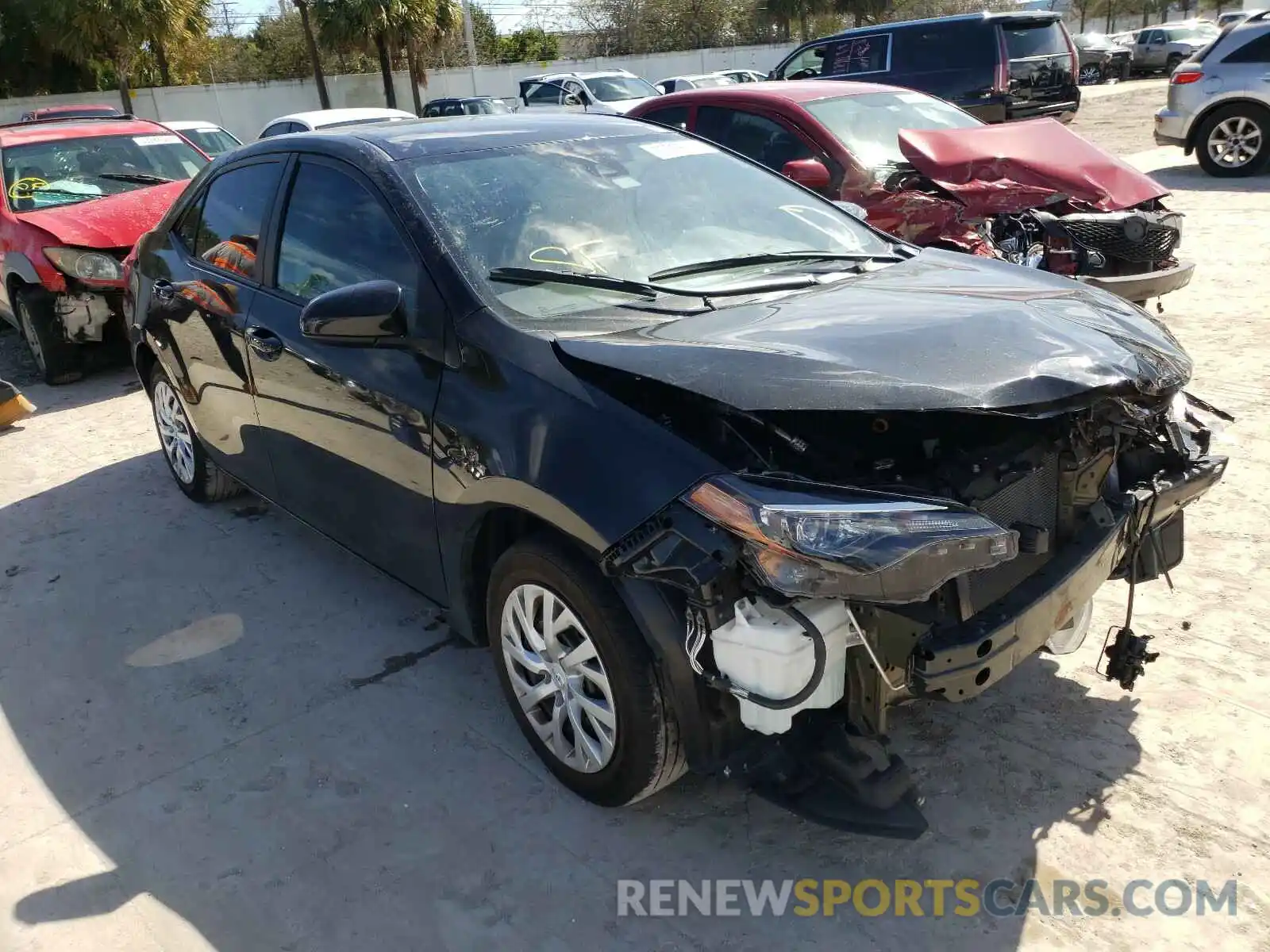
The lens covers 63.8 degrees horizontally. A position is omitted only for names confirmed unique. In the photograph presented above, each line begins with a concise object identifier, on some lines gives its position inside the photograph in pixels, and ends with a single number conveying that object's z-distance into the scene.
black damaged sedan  2.29
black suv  11.21
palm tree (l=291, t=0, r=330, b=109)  28.73
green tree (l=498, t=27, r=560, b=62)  41.78
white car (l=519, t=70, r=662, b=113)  18.92
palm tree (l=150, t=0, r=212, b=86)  25.39
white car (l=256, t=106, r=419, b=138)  12.25
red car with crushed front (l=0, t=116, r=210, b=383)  7.26
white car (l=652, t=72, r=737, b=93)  20.50
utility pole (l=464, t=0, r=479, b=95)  32.72
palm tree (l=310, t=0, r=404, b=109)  28.28
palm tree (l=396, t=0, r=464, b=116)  29.12
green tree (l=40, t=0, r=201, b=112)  24.02
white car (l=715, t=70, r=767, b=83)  25.20
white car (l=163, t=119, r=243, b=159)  12.92
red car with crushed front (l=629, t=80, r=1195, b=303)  6.09
